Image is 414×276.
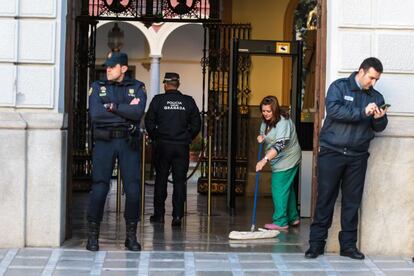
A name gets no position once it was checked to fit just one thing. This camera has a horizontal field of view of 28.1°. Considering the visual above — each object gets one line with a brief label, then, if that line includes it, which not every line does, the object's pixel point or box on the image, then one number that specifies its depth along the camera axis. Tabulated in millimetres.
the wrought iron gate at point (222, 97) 13227
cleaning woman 9258
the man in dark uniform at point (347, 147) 7161
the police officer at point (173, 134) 9578
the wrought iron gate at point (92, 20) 13180
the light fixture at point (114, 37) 17984
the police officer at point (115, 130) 7434
